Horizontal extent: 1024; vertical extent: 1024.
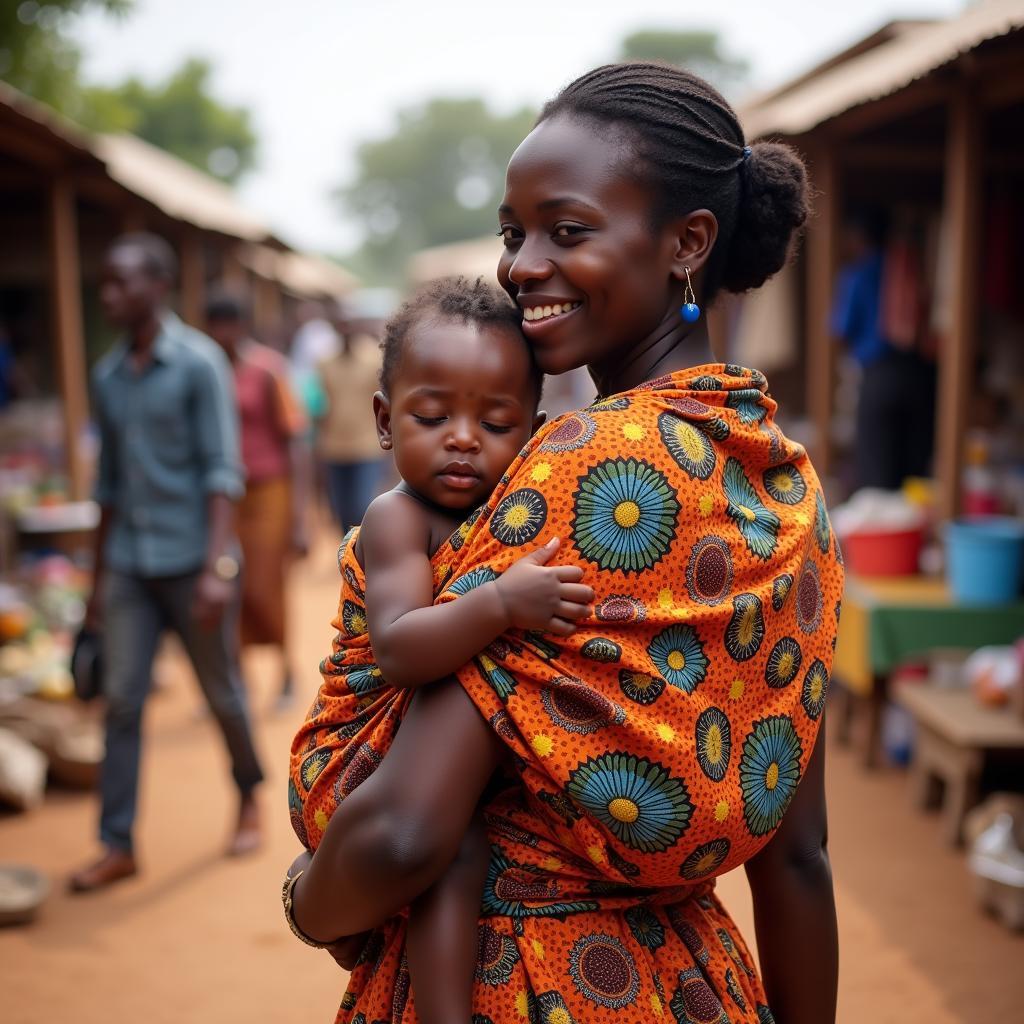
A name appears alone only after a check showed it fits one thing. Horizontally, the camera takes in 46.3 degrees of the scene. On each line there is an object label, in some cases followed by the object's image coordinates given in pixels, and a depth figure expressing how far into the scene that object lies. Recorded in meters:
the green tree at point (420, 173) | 94.00
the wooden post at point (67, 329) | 8.45
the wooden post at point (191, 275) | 12.90
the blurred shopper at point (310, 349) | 12.03
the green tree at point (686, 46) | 87.31
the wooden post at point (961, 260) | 5.62
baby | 1.28
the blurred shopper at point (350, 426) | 8.68
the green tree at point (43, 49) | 11.67
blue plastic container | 5.29
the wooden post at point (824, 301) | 7.13
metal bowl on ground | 4.14
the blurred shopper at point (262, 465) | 6.36
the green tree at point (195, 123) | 36.09
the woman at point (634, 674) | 1.28
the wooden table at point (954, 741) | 4.71
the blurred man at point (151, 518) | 4.42
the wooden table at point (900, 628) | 5.44
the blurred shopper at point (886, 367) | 7.79
